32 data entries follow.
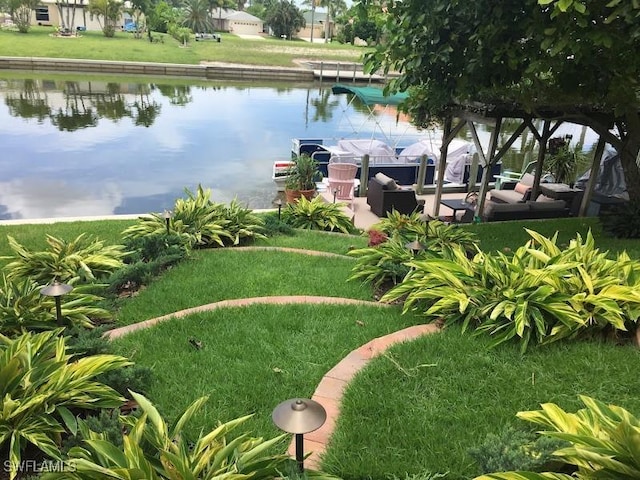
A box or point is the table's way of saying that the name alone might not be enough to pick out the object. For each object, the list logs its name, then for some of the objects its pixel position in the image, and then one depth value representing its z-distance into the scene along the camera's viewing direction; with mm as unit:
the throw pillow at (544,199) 10403
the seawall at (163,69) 31797
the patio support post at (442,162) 9961
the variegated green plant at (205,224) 6406
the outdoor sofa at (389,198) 10305
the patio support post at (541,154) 9868
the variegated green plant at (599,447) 1947
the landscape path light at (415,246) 4497
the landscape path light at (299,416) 1891
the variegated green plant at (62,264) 5020
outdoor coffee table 10484
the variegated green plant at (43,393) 2406
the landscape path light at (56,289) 3207
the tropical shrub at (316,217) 8367
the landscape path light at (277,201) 12162
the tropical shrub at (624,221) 6832
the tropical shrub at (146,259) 4820
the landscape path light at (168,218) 5804
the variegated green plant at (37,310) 3645
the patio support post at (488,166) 9086
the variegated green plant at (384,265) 4824
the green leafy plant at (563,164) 13305
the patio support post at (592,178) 9156
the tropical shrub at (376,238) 6090
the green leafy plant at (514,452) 2184
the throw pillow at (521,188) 11698
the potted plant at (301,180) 11297
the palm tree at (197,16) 66625
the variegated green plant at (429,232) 6250
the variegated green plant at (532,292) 3416
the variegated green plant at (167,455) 2066
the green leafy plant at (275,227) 7383
